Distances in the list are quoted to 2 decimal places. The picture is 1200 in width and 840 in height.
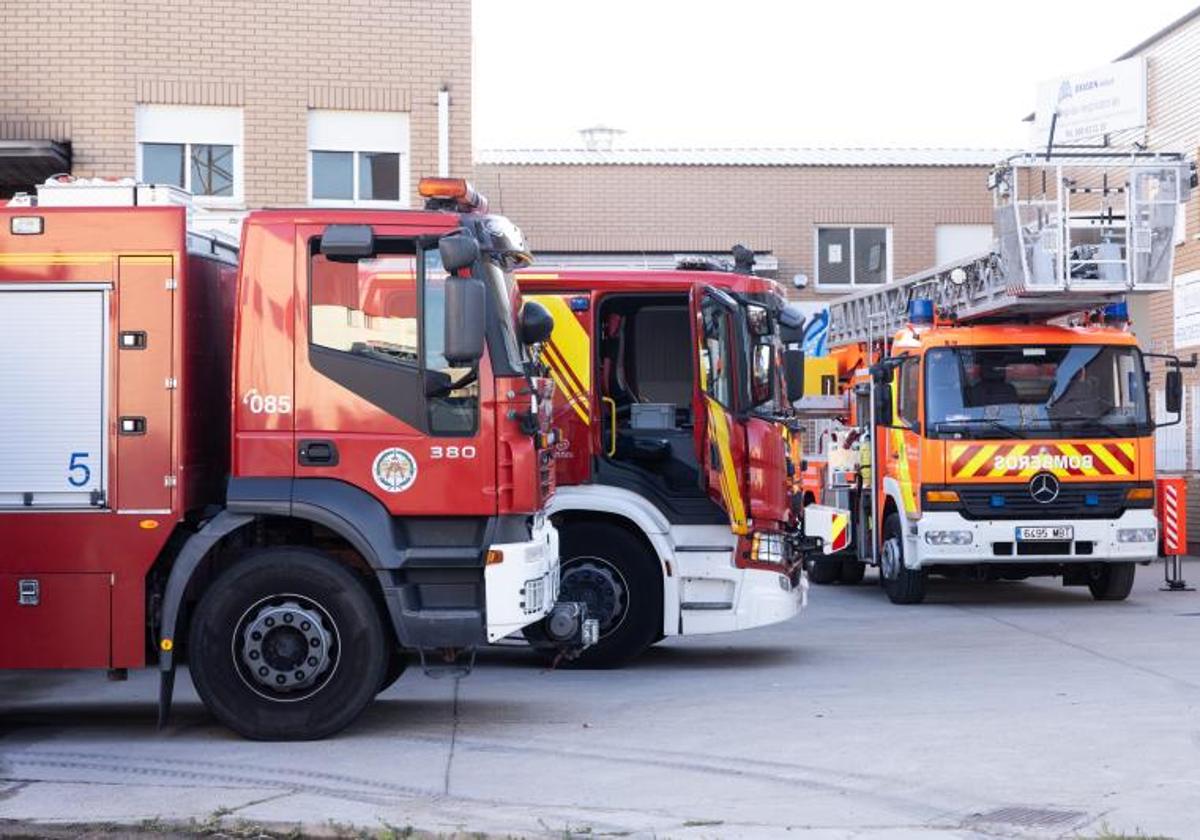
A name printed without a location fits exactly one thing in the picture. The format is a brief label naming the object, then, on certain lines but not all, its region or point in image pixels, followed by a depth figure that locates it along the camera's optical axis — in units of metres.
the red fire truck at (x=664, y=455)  12.61
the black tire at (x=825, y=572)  21.77
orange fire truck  16.69
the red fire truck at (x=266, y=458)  9.55
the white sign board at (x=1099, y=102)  27.69
